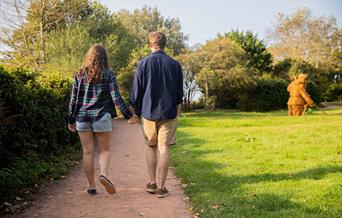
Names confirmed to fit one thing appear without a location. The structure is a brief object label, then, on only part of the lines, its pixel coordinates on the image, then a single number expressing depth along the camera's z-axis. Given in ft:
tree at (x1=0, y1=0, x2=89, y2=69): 84.58
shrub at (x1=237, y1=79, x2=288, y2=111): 110.01
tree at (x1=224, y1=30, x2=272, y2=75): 128.98
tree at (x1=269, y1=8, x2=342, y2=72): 156.87
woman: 16.03
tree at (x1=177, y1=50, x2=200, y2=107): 91.61
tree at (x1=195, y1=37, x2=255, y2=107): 91.35
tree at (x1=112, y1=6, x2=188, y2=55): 191.62
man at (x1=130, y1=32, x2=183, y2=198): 16.35
